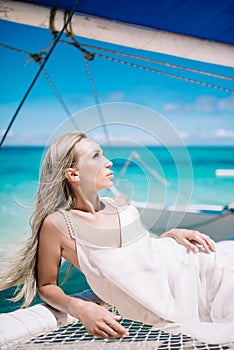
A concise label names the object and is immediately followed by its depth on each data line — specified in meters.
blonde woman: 1.26
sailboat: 1.37
